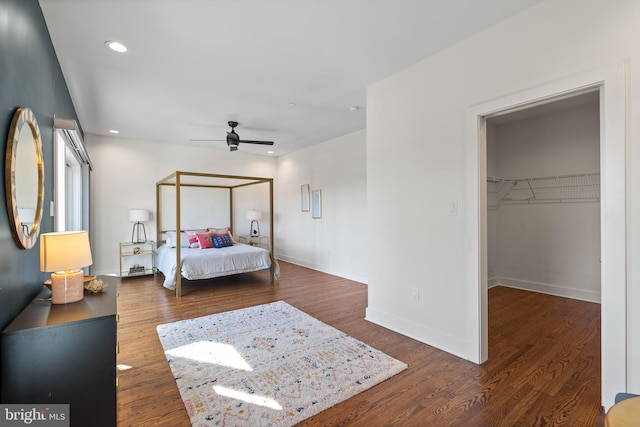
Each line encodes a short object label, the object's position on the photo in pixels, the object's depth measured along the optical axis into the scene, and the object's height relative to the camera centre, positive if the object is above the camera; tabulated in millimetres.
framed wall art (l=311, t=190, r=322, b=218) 6215 +180
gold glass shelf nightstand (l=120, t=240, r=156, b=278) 5539 -860
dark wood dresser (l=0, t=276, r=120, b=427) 1258 -658
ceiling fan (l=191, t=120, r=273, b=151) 4582 +1142
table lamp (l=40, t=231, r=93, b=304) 1576 -257
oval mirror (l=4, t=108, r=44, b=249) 1432 +193
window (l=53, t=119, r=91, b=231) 2686 +463
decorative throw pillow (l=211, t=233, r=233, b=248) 5625 -531
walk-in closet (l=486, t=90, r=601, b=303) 4023 +183
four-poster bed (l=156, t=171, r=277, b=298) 4512 -745
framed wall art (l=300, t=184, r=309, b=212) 6590 +328
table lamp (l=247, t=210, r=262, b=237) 6755 -163
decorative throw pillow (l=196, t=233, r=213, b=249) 5566 -508
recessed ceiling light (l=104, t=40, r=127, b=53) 2498 +1427
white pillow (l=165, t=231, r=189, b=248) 5563 -507
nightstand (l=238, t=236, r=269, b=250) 7004 -651
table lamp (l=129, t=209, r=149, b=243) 5457 -147
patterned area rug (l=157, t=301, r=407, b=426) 1891 -1228
